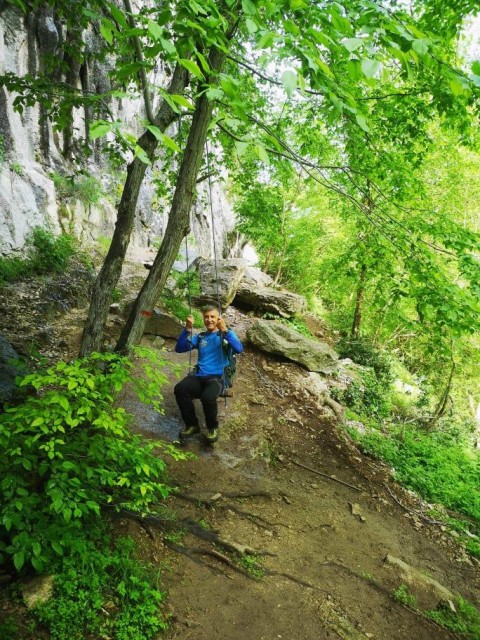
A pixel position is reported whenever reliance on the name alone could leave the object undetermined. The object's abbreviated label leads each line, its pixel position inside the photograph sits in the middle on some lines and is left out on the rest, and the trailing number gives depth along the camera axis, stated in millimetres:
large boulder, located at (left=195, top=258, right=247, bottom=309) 11829
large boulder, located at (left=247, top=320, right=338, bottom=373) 9445
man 5645
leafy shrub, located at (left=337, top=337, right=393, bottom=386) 11891
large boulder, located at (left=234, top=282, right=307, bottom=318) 12992
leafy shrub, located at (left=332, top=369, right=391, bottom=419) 8953
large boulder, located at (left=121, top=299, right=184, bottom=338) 9008
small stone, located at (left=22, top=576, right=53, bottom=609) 2621
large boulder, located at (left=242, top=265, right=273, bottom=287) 14438
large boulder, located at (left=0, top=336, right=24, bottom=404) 4008
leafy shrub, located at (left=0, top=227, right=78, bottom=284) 8438
